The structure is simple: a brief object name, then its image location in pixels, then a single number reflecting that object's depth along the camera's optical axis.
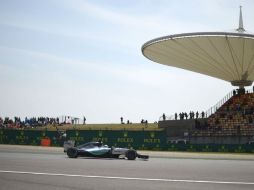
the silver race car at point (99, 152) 21.97
